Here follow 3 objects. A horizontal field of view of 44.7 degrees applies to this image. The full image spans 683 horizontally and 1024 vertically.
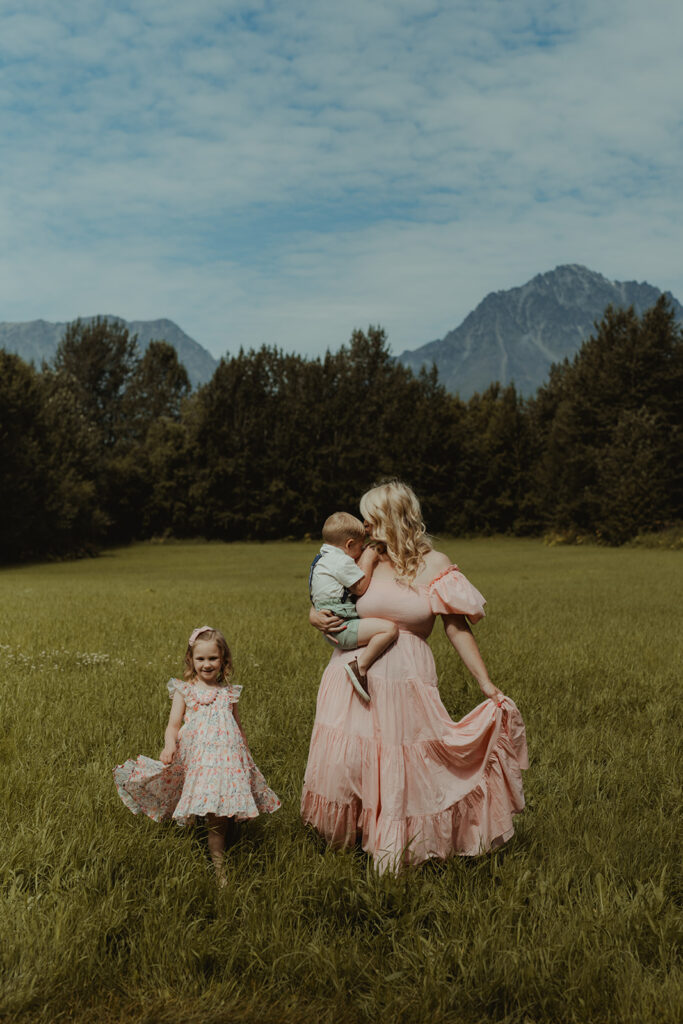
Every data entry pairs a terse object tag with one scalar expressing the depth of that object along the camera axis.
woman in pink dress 4.10
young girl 3.96
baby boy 4.17
